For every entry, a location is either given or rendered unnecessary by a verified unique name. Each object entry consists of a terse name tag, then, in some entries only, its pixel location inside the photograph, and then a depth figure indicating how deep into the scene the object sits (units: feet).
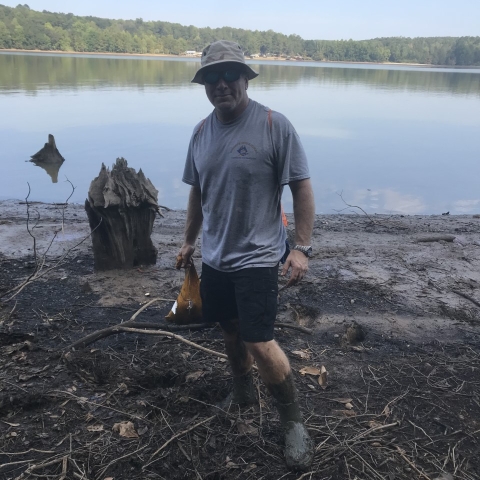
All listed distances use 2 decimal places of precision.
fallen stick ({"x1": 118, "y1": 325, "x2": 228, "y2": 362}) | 12.52
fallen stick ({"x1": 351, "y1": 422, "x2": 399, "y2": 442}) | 9.89
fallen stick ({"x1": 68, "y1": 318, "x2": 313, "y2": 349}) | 13.33
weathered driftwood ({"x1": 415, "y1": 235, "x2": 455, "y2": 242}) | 26.43
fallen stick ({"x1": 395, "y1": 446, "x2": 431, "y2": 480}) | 9.12
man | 9.09
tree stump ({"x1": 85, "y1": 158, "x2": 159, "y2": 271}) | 18.79
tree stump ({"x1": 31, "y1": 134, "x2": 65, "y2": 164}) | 50.39
